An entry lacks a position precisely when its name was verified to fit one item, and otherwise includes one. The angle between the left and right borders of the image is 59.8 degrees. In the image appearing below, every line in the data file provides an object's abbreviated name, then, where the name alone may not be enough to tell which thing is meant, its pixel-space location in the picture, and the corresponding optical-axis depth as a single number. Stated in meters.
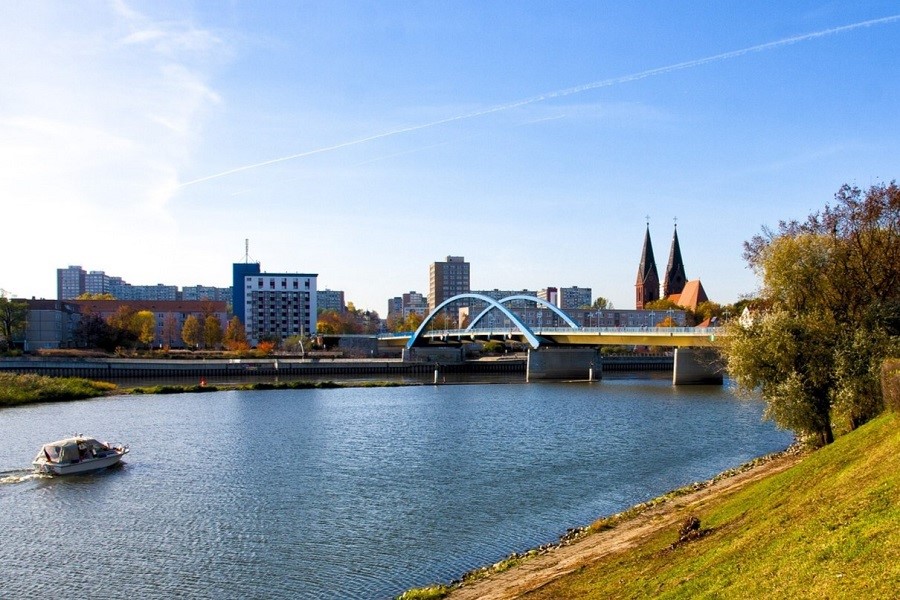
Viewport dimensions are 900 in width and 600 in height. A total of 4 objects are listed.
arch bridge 72.88
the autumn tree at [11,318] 100.44
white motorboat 30.36
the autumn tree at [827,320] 25.19
